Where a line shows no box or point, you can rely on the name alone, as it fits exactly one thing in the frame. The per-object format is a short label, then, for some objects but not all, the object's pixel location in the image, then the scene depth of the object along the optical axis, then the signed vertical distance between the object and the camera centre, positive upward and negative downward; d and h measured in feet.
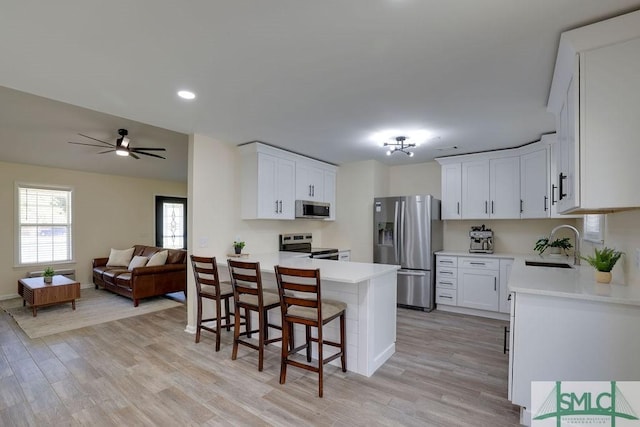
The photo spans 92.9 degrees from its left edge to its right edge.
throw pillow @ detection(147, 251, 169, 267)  17.51 -2.54
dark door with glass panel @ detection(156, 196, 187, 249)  24.99 -0.57
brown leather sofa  16.22 -3.57
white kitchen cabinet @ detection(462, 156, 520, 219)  14.43 +1.41
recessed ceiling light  8.61 +3.49
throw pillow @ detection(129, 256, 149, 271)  18.03 -2.79
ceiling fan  14.11 +3.28
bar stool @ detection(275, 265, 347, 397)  7.79 -2.67
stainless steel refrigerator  15.35 -1.38
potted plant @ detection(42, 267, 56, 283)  15.23 -3.08
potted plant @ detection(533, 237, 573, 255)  13.04 -1.18
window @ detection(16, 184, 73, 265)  18.62 -0.60
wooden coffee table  14.29 -3.76
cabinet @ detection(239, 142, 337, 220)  13.84 +1.73
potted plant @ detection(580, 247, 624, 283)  7.05 -1.08
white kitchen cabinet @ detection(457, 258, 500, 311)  14.17 -3.20
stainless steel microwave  15.84 +0.37
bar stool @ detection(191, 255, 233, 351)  10.40 -2.67
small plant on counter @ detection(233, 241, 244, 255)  13.60 -1.40
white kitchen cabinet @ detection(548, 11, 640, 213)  5.22 +1.87
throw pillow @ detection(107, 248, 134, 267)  20.42 -2.89
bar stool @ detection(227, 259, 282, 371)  9.05 -2.61
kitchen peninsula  8.86 -2.82
